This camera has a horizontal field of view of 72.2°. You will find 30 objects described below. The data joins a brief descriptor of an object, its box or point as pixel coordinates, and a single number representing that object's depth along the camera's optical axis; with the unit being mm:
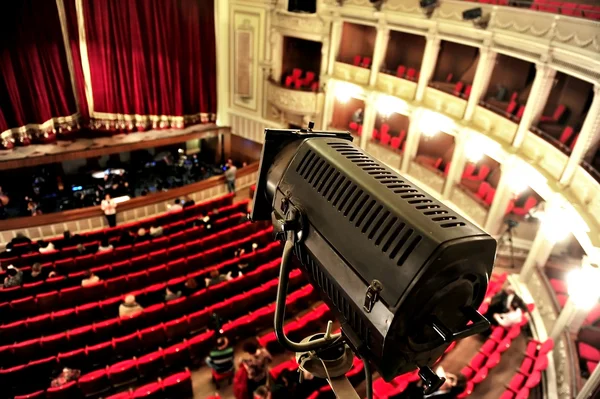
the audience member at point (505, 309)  7422
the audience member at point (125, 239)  8891
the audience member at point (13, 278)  7203
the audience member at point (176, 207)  10422
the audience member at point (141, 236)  9164
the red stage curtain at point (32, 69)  10039
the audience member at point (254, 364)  5712
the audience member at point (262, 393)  5230
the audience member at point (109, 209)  9789
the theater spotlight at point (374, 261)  1131
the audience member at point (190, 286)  7324
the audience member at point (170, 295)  7258
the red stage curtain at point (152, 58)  11711
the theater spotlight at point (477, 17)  8664
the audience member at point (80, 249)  8375
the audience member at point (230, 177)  11852
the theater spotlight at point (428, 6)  9688
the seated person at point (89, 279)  7414
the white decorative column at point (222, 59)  13445
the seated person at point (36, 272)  7523
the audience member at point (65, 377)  5719
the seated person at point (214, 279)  7676
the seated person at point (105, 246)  8500
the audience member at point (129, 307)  6809
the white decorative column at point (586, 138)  6797
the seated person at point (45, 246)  8430
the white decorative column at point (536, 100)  7926
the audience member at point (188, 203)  10728
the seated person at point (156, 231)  9195
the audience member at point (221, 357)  6137
